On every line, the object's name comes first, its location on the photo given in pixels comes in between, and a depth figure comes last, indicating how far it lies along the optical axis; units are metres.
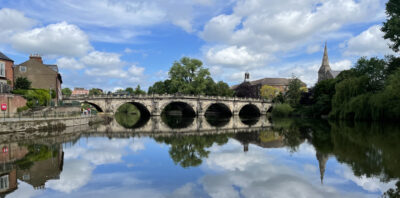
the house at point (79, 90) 148.73
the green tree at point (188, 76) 66.18
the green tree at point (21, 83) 35.06
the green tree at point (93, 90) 137.12
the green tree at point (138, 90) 95.47
